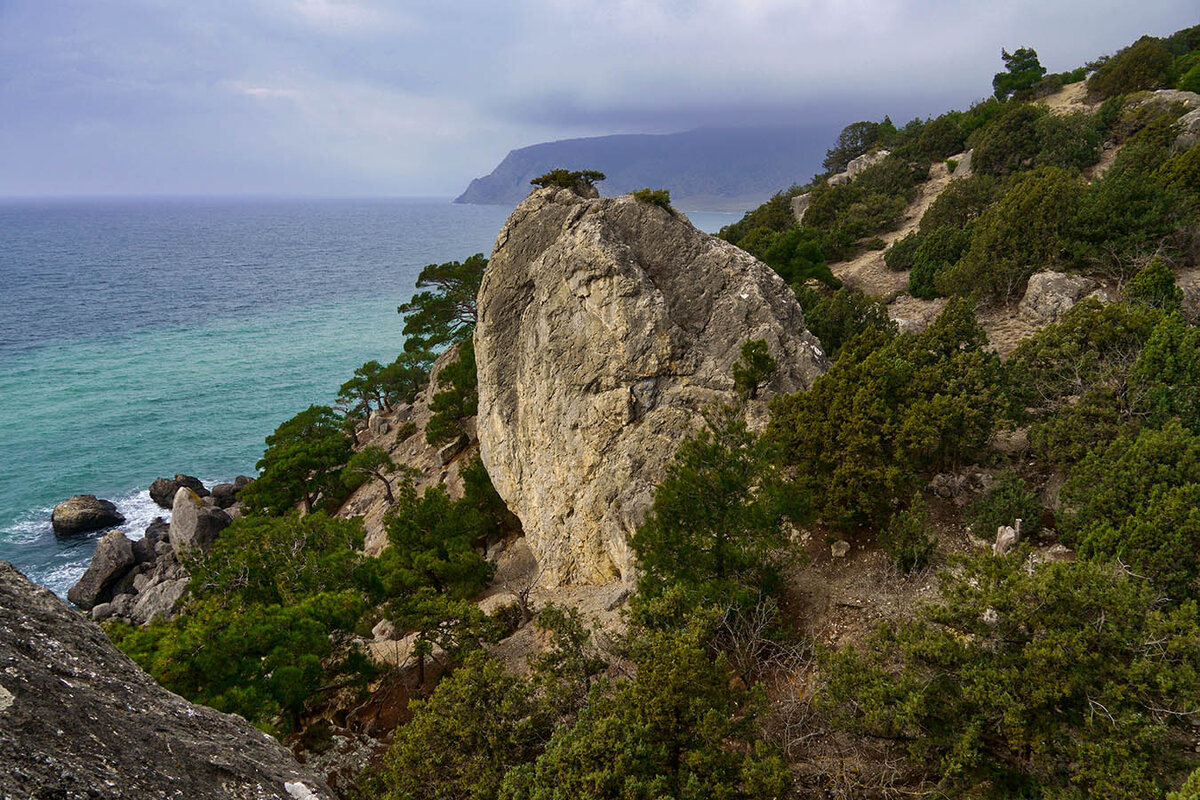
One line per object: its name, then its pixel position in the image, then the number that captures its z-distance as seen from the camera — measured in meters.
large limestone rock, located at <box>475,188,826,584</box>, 21.50
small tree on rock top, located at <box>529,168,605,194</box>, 27.72
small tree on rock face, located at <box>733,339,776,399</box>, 20.61
